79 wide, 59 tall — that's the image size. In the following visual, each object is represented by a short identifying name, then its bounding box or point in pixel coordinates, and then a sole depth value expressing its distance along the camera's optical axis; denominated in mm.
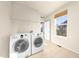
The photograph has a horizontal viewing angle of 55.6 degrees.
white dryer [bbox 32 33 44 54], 2175
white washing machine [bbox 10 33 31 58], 1648
